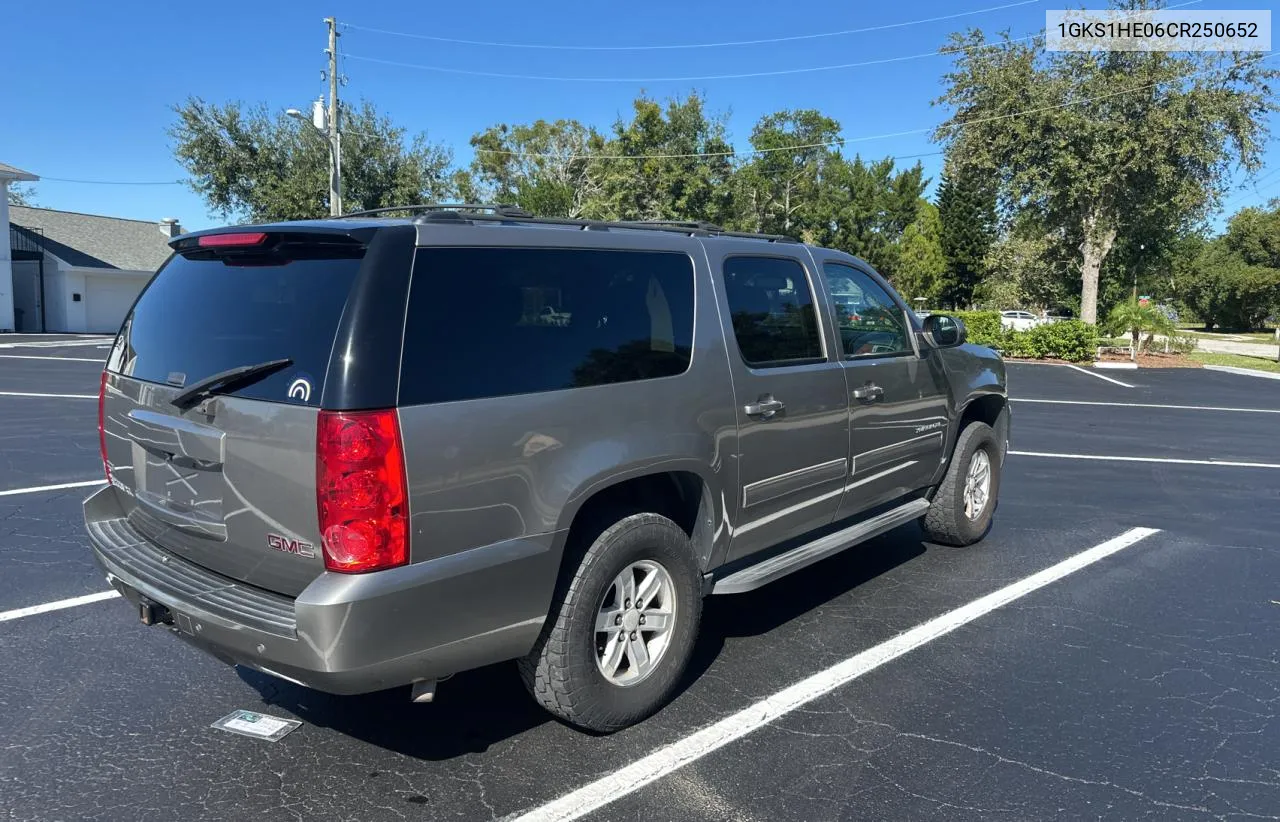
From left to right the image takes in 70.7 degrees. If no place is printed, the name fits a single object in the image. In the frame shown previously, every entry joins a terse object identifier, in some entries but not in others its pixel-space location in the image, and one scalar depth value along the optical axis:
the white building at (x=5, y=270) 35.84
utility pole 27.12
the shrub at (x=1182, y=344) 26.52
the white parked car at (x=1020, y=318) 43.75
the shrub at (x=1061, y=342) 26.09
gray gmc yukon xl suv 2.78
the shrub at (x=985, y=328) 27.91
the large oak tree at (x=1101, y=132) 27.31
